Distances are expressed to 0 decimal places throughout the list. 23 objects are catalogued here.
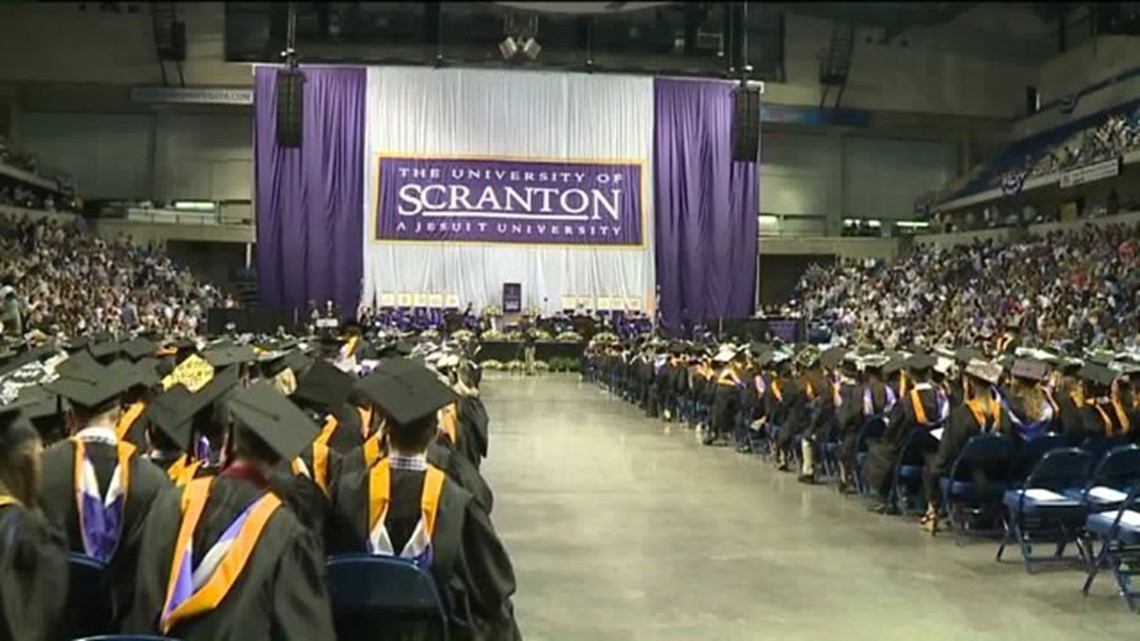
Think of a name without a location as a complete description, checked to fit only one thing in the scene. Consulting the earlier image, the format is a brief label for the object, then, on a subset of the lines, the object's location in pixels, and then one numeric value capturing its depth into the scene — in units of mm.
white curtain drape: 30562
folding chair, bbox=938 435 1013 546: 7418
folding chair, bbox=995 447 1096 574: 6652
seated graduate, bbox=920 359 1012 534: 7836
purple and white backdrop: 30297
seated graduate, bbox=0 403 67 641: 2791
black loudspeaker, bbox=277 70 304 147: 25578
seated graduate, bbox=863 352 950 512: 8562
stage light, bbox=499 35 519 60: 30812
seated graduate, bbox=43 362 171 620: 3748
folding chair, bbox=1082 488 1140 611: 5699
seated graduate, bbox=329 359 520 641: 3432
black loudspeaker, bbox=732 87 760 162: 26891
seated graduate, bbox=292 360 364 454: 5859
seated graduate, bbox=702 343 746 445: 13773
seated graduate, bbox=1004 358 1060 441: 8117
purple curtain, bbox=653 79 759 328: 31422
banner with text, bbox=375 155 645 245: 30797
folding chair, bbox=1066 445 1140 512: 6430
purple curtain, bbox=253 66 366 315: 30031
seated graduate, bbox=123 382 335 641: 2779
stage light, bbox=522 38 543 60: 30859
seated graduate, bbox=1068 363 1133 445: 8414
